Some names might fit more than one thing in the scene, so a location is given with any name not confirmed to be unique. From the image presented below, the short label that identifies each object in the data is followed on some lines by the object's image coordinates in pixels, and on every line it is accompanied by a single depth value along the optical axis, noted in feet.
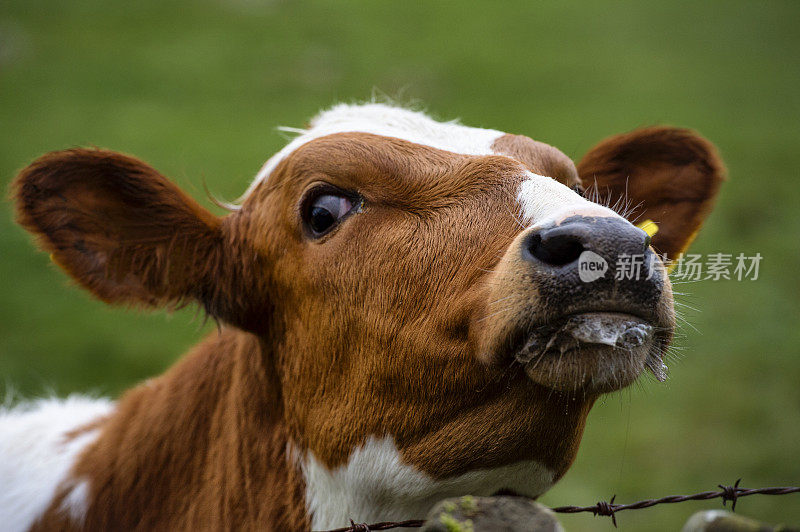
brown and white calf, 15.30
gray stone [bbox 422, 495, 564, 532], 12.03
